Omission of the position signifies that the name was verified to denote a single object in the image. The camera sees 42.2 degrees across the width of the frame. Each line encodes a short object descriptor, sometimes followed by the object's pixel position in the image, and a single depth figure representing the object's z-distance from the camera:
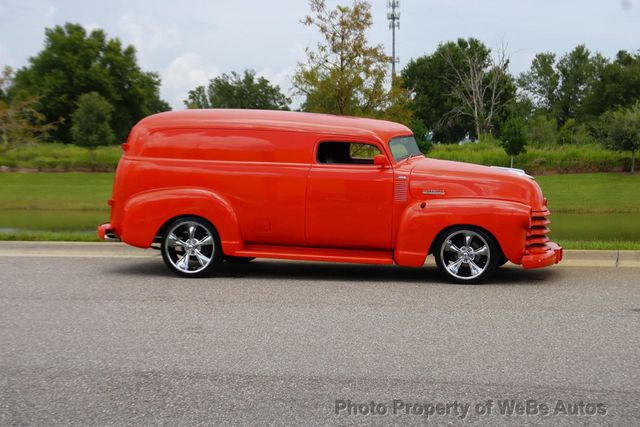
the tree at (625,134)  44.84
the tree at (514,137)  42.19
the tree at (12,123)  33.72
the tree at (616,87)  75.12
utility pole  65.62
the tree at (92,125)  51.16
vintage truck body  9.42
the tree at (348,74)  25.97
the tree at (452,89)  71.03
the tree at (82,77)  75.00
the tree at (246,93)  82.69
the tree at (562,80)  87.12
